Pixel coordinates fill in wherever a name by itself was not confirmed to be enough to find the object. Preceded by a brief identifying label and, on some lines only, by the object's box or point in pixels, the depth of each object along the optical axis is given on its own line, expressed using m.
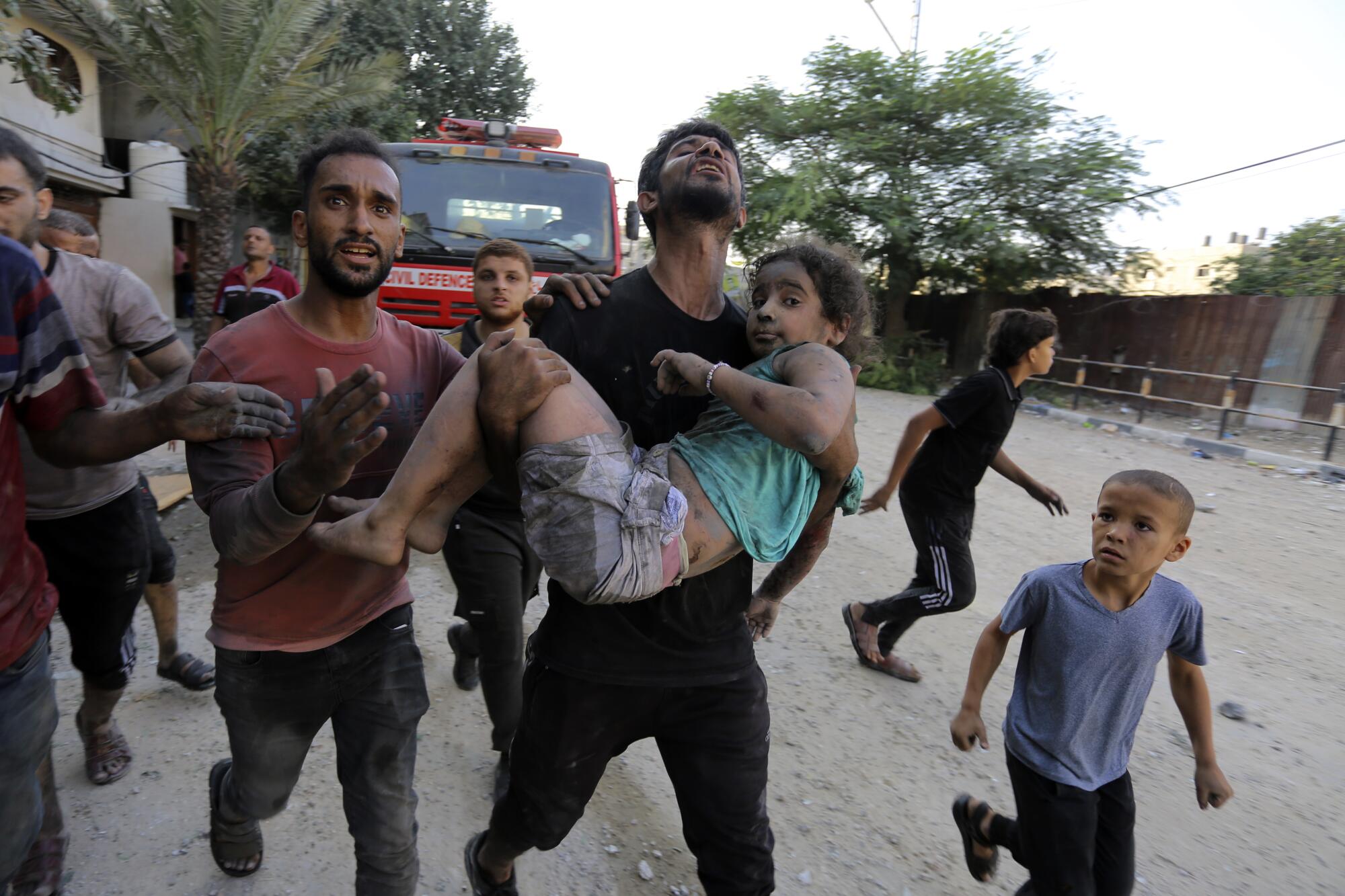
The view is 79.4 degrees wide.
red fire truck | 6.55
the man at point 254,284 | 6.02
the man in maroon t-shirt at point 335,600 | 1.95
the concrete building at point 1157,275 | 15.56
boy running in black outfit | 3.75
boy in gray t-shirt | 2.10
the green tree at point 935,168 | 15.45
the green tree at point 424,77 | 17.48
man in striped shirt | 1.66
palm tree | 9.04
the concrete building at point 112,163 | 12.91
